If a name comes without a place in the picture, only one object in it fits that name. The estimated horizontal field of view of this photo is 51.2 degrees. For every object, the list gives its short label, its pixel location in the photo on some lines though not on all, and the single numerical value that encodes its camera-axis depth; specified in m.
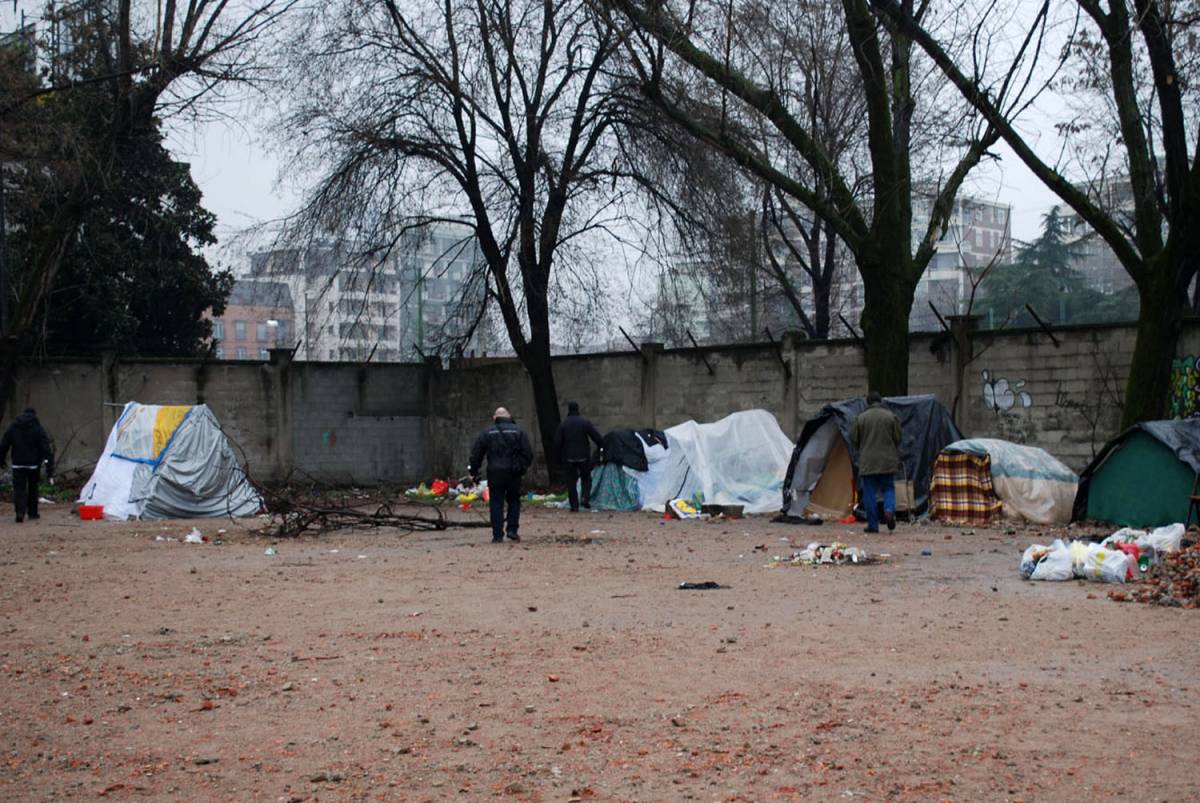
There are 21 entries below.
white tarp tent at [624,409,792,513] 20.50
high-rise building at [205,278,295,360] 87.38
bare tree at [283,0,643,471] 23.59
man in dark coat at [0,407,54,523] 19.34
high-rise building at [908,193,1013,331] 58.13
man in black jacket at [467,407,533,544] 15.25
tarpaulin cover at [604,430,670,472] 21.43
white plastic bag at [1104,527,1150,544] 11.37
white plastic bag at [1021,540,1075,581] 10.73
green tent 14.47
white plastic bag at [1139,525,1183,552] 10.88
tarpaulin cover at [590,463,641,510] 21.47
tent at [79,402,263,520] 20.19
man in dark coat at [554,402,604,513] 20.98
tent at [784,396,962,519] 17.95
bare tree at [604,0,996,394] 18.14
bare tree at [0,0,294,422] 23.19
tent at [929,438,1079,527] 16.91
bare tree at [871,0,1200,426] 15.55
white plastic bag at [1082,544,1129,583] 10.46
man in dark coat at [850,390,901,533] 15.98
